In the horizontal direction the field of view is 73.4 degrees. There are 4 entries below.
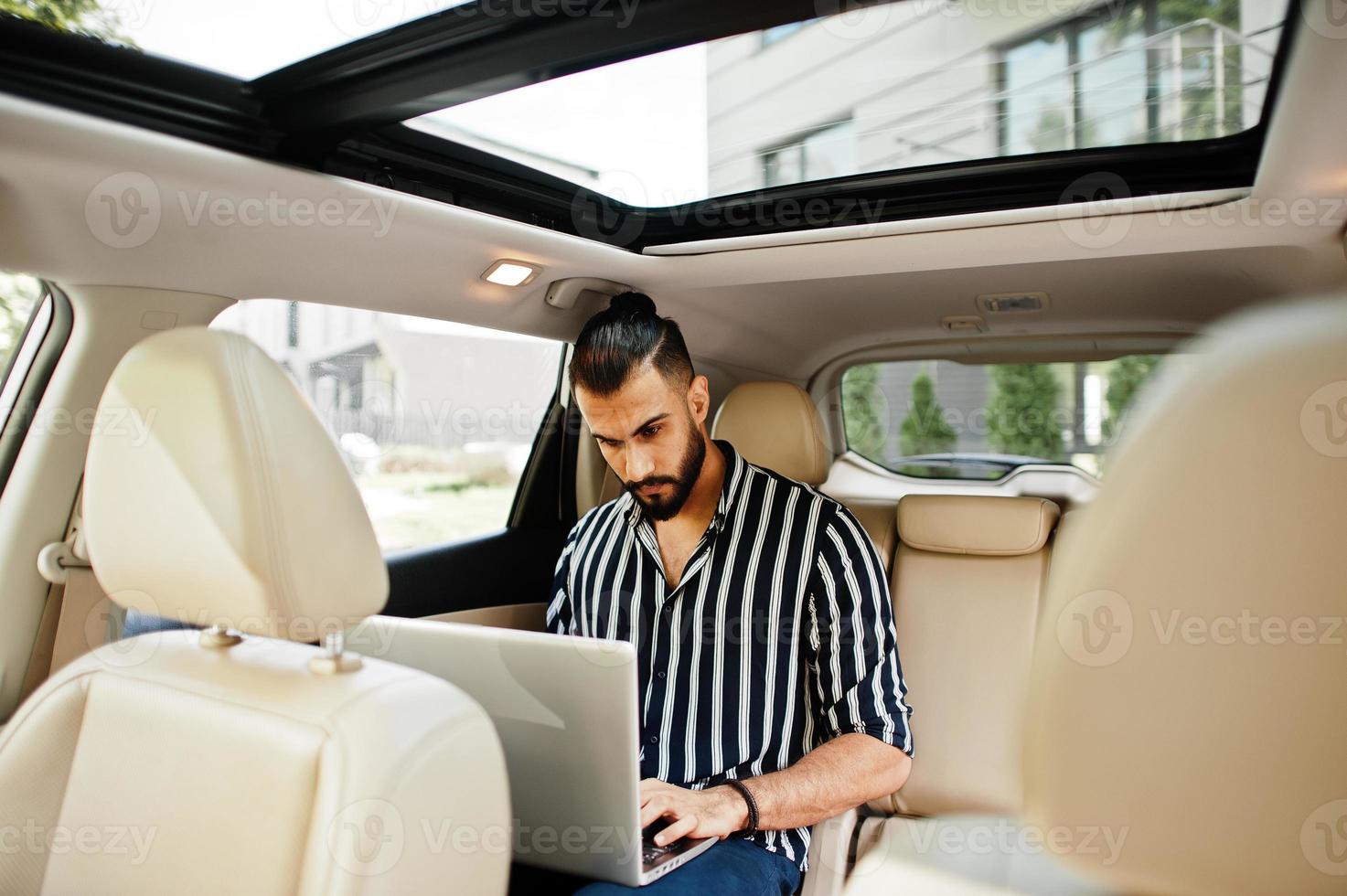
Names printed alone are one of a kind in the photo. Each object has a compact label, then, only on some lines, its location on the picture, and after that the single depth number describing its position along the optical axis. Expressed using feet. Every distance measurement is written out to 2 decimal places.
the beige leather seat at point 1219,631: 2.10
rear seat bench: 7.17
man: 5.51
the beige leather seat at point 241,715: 3.21
